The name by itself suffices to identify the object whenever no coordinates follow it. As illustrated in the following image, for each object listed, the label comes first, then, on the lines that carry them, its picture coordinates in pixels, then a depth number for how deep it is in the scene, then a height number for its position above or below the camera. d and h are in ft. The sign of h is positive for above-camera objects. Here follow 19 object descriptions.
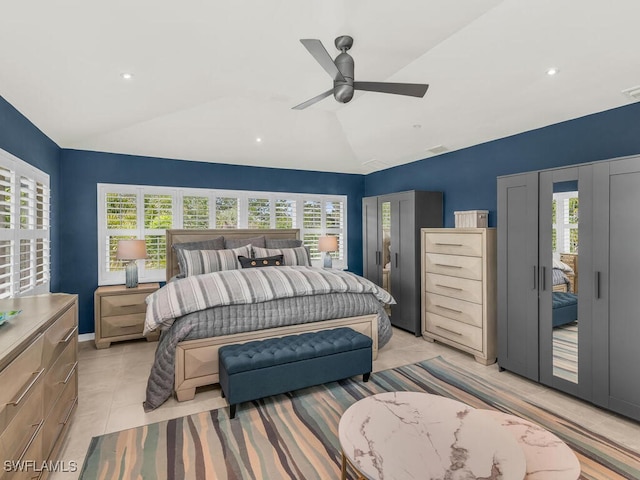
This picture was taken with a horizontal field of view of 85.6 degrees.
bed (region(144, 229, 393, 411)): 9.10 -2.61
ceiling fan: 7.53 +3.50
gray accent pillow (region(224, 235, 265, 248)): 15.71 -0.15
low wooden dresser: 4.52 -2.27
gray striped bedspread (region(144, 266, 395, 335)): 9.60 -1.56
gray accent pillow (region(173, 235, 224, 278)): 14.14 -0.31
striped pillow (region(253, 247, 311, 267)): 14.96 -0.67
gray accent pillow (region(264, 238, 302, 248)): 16.24 -0.21
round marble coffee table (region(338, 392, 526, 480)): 4.61 -3.09
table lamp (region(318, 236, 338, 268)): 18.01 -0.40
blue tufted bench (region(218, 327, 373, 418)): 8.38 -3.24
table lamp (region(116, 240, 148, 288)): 13.87 -0.60
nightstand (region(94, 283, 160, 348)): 13.32 -2.90
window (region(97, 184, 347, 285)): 14.89 +1.17
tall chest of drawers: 11.87 -1.89
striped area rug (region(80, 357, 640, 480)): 6.59 -4.39
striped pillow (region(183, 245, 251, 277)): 13.61 -0.88
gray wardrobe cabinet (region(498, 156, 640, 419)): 8.19 -1.21
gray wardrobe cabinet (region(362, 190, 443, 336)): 14.90 -0.23
